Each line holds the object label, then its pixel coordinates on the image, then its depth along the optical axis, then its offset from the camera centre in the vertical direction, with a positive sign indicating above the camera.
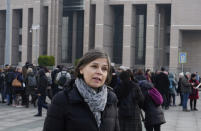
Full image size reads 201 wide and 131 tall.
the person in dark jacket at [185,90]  17.95 -1.37
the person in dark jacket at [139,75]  12.20 -0.55
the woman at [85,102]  3.00 -0.32
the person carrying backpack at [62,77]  15.97 -0.79
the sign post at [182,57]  24.84 -0.04
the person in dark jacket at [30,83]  17.30 -1.11
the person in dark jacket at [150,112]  7.79 -1.00
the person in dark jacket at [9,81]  18.11 -1.09
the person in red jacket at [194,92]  18.36 -1.48
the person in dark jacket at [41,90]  14.05 -1.13
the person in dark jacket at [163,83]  18.05 -1.11
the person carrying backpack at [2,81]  19.34 -1.17
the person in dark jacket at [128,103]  7.22 -0.80
